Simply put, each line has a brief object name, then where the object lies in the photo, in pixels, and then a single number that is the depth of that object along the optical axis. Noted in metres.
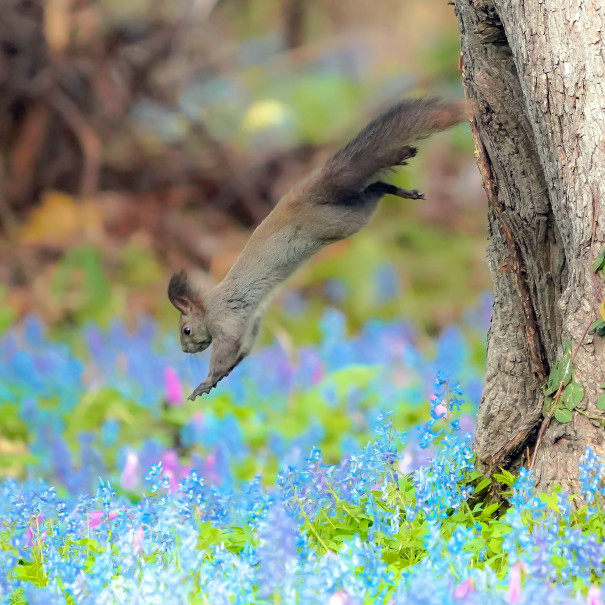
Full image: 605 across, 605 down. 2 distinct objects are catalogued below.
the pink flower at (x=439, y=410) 5.82
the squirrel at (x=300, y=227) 6.21
